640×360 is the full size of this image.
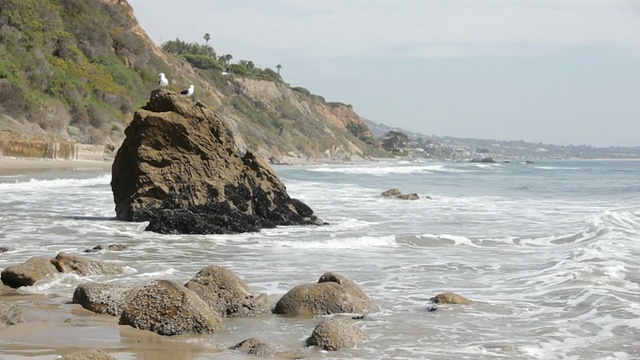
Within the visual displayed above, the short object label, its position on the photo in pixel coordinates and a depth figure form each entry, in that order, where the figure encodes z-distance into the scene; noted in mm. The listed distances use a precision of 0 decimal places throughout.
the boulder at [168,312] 13428
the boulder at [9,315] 12984
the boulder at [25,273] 17178
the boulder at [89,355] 10014
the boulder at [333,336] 12947
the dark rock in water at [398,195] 52943
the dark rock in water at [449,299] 16986
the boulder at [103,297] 14807
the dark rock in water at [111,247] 23448
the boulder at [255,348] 12250
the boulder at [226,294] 15400
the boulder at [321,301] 15652
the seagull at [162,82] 38329
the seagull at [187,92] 34535
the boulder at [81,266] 18512
